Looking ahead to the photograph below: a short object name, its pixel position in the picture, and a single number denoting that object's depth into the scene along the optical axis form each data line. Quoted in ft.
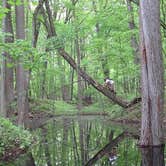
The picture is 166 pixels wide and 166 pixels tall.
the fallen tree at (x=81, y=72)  45.01
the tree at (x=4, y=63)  34.06
